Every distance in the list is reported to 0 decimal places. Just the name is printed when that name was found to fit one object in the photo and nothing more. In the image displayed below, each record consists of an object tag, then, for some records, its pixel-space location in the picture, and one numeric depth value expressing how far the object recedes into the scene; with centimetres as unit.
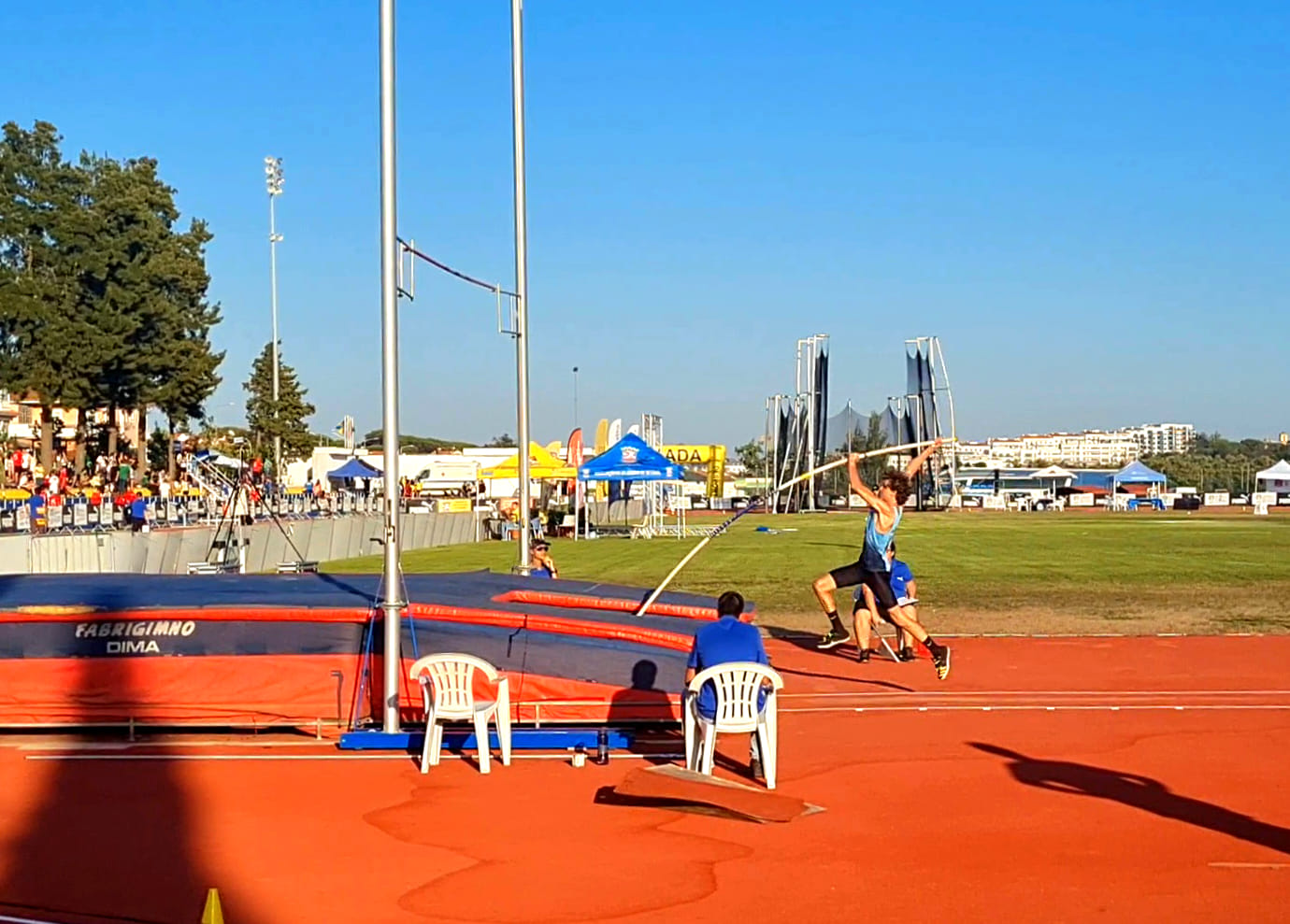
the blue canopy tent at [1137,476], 11256
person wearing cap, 2075
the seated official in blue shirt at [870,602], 1728
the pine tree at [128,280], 5512
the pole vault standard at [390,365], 1246
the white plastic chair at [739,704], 1065
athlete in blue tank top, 1572
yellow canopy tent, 5623
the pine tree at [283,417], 7194
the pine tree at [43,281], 5256
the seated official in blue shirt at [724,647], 1087
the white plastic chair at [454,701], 1142
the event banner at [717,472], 7762
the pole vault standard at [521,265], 2008
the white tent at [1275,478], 11446
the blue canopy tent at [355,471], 6512
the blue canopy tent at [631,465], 4900
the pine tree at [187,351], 5719
